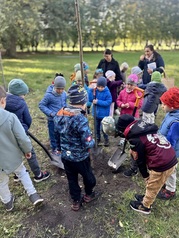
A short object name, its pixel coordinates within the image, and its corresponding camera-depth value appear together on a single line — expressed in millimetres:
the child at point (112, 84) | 3596
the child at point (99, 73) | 3685
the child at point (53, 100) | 2837
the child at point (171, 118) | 2106
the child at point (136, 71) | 3946
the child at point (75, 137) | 1903
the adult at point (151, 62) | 3913
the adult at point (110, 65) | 3935
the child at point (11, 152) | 1927
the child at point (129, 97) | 3124
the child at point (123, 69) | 4590
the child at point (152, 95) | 3116
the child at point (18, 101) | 2246
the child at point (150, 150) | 1937
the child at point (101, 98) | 3065
